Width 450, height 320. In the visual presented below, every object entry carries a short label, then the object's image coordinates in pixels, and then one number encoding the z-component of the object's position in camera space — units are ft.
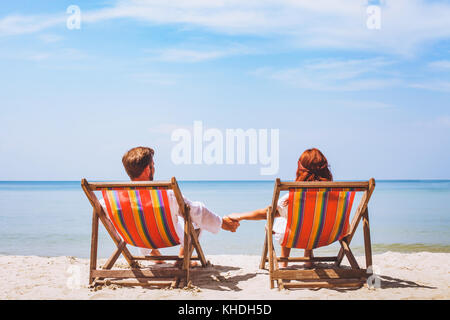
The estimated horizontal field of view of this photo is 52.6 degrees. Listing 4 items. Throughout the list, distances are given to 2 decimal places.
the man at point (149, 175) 12.34
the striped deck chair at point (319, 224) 11.00
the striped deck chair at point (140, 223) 11.17
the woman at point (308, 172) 12.24
